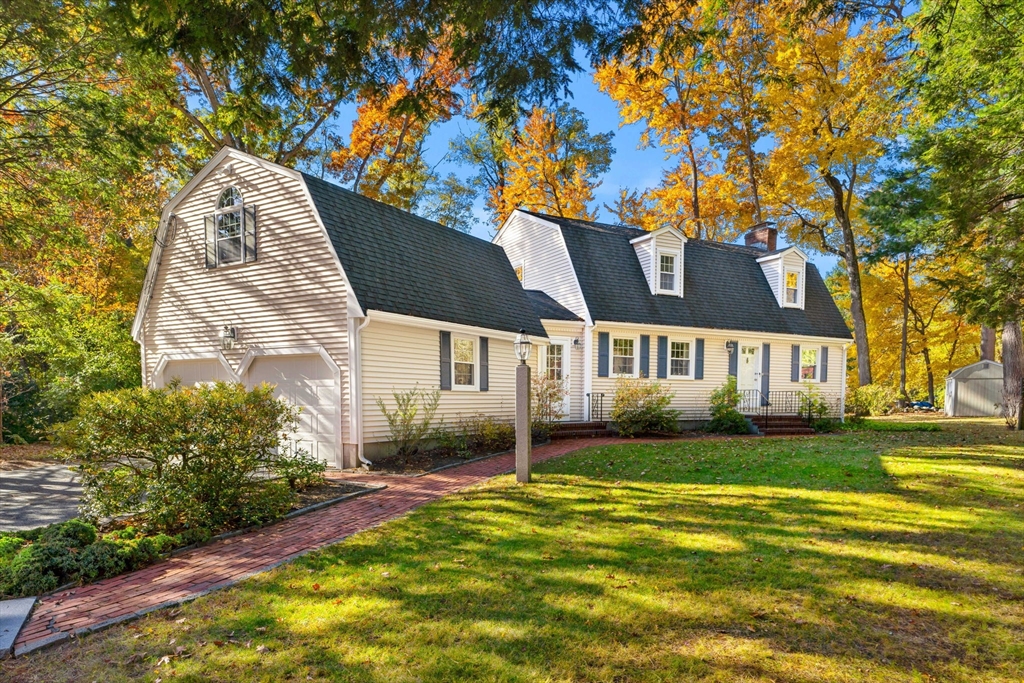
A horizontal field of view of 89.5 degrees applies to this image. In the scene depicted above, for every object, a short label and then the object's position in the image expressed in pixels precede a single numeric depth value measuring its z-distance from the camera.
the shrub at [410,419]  10.73
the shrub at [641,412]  14.82
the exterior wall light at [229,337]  11.41
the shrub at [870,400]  20.55
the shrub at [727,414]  16.27
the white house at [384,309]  10.45
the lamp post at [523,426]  8.25
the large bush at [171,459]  5.82
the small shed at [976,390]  21.47
